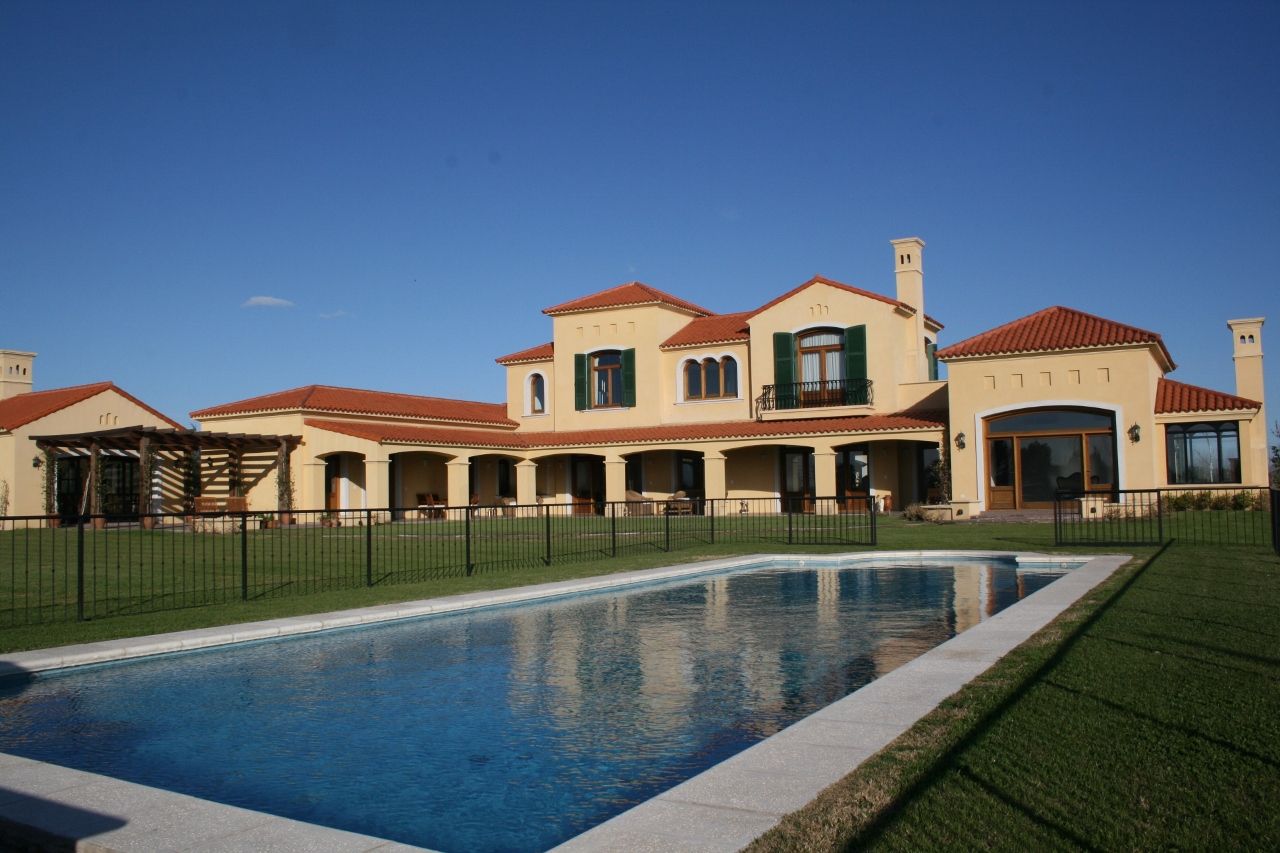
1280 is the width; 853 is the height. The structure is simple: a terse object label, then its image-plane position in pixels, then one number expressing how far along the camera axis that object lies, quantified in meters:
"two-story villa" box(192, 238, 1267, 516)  27.83
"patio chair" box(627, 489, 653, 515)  34.19
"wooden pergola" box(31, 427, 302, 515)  29.77
